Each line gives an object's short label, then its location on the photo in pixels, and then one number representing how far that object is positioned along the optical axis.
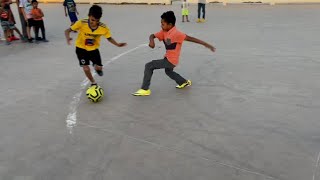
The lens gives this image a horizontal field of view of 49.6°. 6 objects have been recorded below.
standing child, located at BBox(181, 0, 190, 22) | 16.79
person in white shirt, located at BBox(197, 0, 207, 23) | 16.66
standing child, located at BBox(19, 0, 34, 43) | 12.03
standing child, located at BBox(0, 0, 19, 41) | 11.97
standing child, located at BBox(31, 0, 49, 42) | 11.98
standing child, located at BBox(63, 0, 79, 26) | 14.89
